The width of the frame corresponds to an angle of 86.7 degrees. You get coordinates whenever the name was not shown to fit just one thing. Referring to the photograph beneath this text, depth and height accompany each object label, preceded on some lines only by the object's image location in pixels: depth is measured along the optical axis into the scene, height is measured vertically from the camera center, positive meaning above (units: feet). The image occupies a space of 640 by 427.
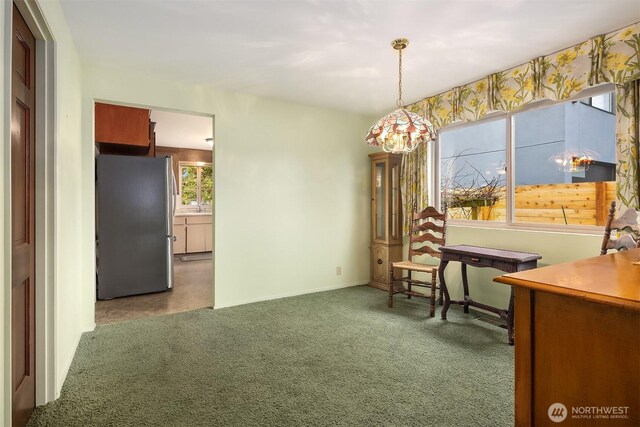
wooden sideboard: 3.18 -1.40
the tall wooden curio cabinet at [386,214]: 14.53 -0.11
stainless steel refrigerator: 13.41 -0.53
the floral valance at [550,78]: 7.95 +3.75
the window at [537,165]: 9.33 +1.51
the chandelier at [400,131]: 8.13 +1.98
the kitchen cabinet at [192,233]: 24.11 -1.54
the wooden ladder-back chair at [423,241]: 12.31 -1.13
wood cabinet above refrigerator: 13.05 +3.39
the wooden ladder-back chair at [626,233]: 6.49 -0.41
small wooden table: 9.16 -1.43
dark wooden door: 5.30 -0.16
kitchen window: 26.09 +2.22
